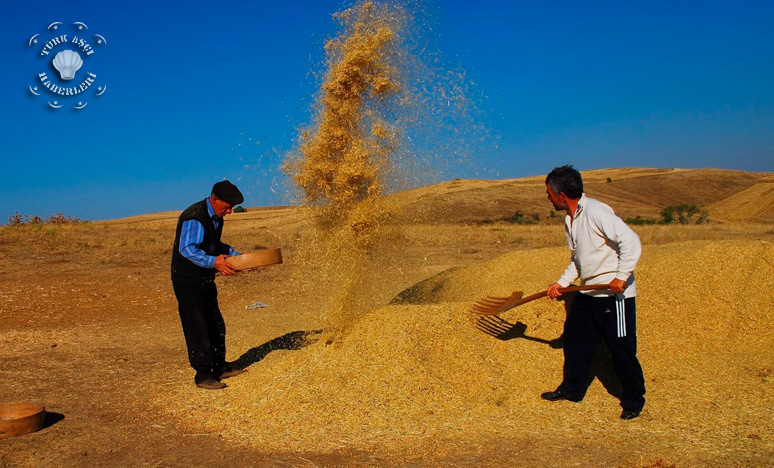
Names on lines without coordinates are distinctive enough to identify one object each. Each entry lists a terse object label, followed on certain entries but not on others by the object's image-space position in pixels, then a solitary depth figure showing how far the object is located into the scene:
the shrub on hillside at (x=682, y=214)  25.81
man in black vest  4.50
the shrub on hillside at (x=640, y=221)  23.76
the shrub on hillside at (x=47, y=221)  22.88
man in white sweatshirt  3.61
